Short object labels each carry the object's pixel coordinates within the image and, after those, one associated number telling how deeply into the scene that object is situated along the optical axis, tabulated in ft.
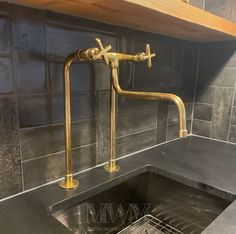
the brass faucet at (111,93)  1.66
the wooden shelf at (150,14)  1.65
